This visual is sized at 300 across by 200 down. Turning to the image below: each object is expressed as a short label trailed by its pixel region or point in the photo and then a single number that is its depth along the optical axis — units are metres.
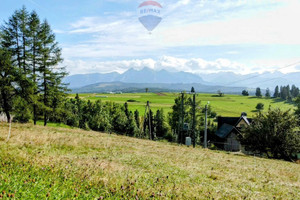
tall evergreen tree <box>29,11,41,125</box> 32.36
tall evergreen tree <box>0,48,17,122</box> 27.95
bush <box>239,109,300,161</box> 36.06
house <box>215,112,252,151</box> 65.94
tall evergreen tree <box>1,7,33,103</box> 29.89
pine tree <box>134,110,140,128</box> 93.38
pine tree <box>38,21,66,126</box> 35.22
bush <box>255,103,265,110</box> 142.88
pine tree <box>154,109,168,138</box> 89.06
